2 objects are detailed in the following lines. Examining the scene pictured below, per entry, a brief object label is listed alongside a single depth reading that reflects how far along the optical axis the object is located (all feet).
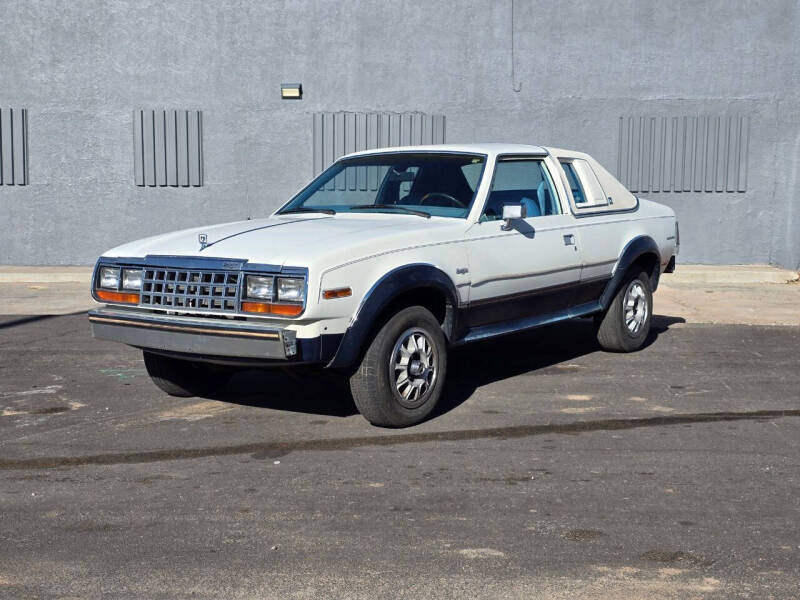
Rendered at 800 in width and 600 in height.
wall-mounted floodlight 50.67
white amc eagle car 19.52
